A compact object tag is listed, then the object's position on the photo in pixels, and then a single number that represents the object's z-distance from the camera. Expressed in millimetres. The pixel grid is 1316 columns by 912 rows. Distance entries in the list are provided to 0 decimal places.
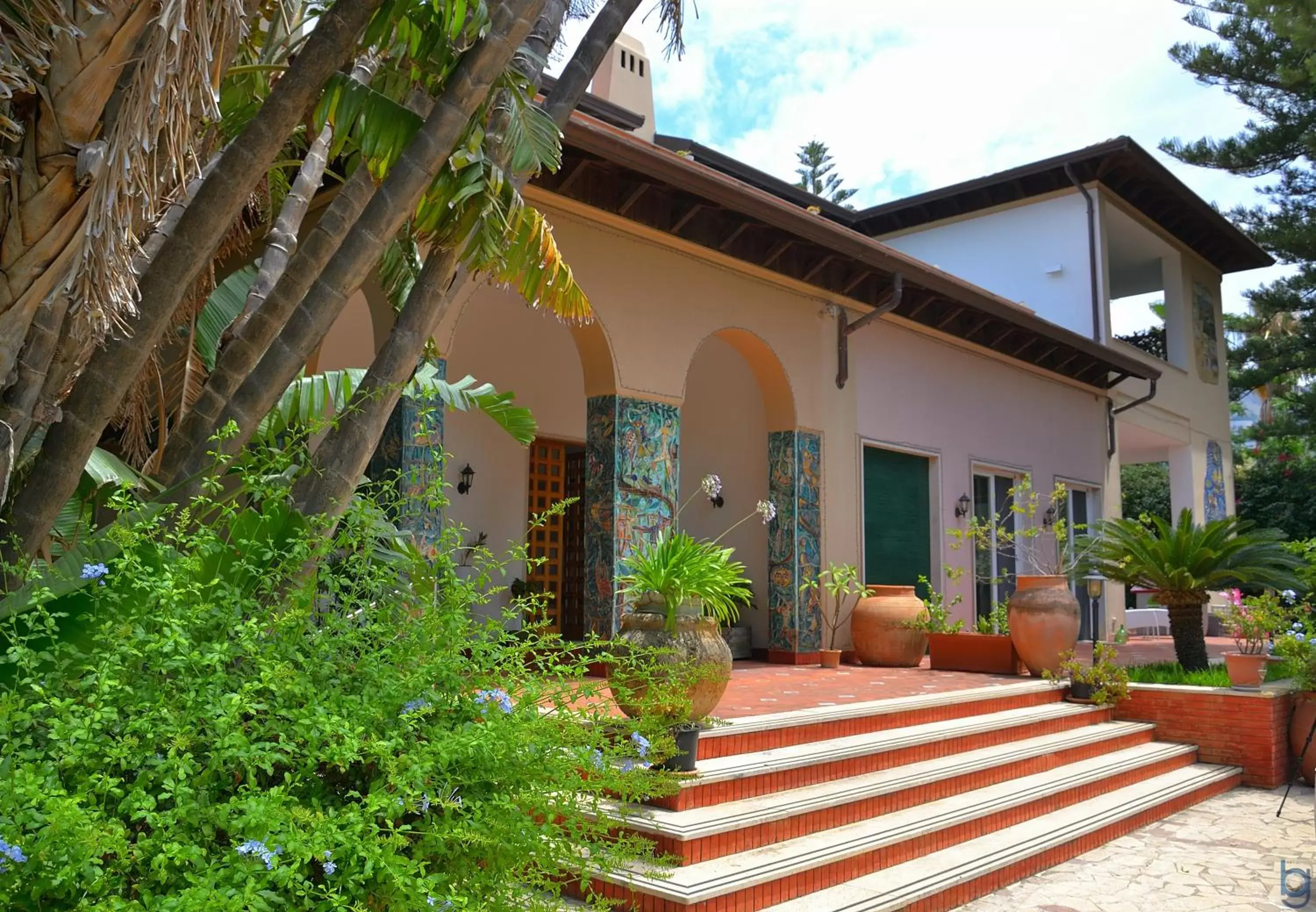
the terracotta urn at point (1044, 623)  9820
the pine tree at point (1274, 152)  19016
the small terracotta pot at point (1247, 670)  9422
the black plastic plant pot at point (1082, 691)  9461
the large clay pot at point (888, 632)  10922
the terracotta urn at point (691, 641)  5199
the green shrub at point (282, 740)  2150
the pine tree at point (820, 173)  37781
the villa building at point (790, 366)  9078
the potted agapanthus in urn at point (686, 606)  5238
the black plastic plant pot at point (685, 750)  4977
